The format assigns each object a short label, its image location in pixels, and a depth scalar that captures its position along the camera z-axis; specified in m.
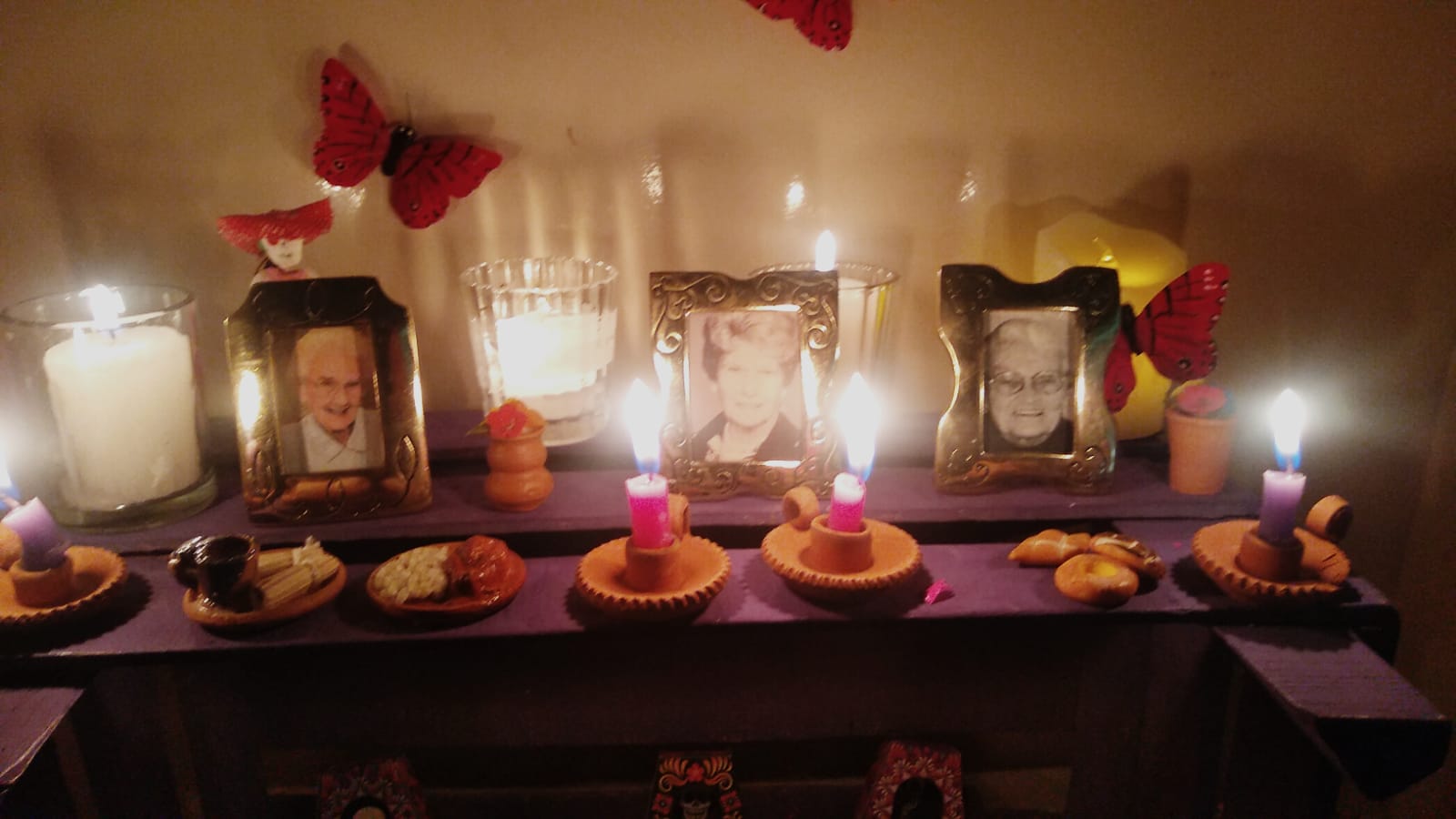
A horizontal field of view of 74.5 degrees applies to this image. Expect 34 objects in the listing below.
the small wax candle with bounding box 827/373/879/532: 0.80
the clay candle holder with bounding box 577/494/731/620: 0.78
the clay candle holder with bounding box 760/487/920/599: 0.80
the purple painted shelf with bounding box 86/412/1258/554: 0.91
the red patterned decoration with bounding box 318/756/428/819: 0.99
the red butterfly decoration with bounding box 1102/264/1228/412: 0.91
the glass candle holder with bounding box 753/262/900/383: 0.95
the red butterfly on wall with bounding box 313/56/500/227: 0.95
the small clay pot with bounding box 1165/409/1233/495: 0.93
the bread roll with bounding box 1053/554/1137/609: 0.81
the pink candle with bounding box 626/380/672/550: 0.79
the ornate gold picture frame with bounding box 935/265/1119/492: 0.93
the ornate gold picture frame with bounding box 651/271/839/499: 0.92
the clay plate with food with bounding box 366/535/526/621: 0.81
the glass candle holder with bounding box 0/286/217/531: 0.88
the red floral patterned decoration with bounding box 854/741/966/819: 1.01
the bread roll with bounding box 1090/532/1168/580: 0.84
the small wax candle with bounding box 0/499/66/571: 0.78
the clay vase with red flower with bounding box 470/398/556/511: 0.91
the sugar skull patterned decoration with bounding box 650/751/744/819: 1.00
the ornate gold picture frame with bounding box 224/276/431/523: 0.90
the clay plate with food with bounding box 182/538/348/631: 0.79
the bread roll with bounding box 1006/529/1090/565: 0.87
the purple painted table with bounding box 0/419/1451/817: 0.81
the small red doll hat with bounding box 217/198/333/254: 0.93
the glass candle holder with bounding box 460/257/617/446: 0.94
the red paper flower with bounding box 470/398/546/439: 0.90
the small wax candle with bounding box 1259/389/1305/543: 0.79
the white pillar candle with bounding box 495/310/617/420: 0.94
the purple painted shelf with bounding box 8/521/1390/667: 0.80
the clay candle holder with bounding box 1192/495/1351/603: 0.81
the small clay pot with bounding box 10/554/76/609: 0.79
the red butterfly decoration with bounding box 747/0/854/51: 0.94
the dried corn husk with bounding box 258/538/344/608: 0.80
